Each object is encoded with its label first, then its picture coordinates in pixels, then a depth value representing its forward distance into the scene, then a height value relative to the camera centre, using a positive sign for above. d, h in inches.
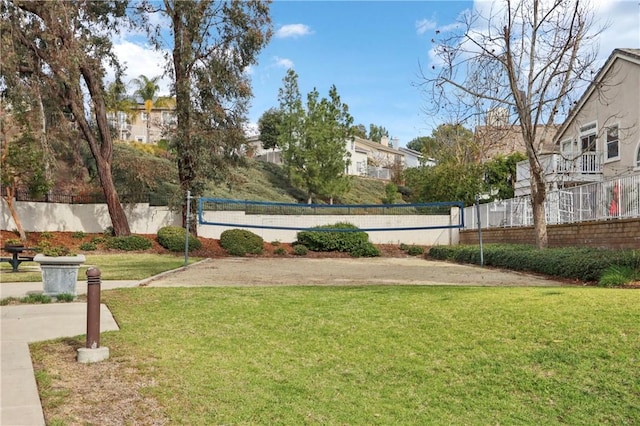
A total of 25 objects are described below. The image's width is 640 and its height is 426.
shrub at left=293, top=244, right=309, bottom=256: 879.1 -44.9
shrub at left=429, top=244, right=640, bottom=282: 415.5 -34.1
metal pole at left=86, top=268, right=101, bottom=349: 193.3 -31.5
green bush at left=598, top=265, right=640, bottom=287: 370.6 -37.7
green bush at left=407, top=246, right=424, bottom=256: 927.0 -48.9
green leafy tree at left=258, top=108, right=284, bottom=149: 2017.6 +362.9
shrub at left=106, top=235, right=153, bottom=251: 802.8 -30.5
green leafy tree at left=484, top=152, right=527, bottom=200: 1189.1 +109.9
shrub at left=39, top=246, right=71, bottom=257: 321.4 -17.5
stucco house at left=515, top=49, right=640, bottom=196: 833.5 +158.5
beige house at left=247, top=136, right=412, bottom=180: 2168.9 +278.3
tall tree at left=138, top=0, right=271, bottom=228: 841.5 +235.9
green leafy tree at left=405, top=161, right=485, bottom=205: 1080.8 +84.1
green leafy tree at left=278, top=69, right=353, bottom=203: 1480.1 +219.6
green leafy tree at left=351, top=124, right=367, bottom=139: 3401.8 +640.3
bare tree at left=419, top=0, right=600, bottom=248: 525.0 +150.3
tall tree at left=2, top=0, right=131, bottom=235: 715.4 +235.1
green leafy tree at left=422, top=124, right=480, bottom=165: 1096.2 +173.5
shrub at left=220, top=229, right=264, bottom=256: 845.2 -30.8
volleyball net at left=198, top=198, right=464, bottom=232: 961.5 +13.1
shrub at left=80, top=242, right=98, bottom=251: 777.6 -35.1
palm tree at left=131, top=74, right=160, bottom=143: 2019.6 +513.7
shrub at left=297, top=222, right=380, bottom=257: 894.4 -32.3
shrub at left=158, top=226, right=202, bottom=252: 822.7 -26.4
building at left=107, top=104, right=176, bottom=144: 1980.8 +374.3
